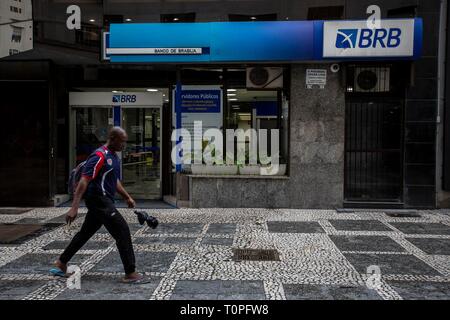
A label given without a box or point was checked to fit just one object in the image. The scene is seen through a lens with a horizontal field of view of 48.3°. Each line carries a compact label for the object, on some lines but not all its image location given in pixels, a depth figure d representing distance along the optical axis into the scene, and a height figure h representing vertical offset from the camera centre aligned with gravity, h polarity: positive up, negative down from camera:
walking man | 5.68 -0.69
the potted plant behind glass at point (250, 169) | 11.32 -0.69
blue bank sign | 10.30 +2.03
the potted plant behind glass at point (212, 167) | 11.38 -0.66
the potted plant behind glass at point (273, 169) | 11.34 -0.69
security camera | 10.97 +1.57
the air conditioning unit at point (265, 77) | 11.41 +1.40
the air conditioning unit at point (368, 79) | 11.16 +1.33
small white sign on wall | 11.02 +1.35
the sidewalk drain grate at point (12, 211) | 10.84 -1.61
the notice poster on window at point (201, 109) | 11.64 +0.67
